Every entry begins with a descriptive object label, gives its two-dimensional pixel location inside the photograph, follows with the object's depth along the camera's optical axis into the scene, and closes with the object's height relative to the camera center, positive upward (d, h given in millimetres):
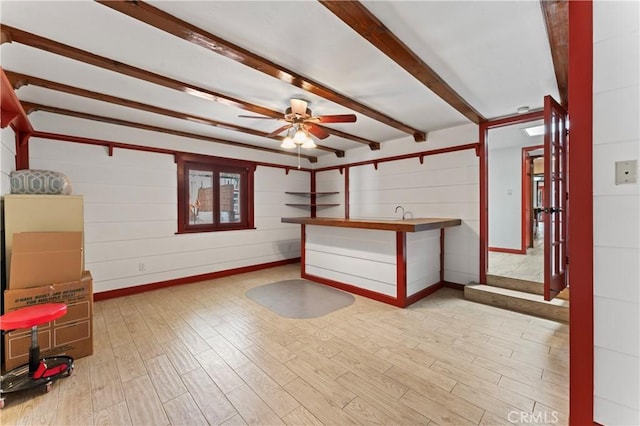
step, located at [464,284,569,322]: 2982 -1126
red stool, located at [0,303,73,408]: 1785 -1134
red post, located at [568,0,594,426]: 1211 +0
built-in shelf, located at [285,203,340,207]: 6154 +170
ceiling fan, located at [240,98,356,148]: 2986 +1083
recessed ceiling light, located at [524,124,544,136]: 4289 +1391
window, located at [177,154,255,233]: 4559 +359
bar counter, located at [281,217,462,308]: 3381 -667
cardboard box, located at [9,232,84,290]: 2107 -377
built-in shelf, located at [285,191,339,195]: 6128 +455
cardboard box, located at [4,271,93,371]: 2043 -948
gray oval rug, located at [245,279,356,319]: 3250 -1221
